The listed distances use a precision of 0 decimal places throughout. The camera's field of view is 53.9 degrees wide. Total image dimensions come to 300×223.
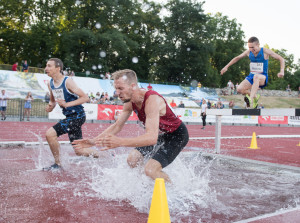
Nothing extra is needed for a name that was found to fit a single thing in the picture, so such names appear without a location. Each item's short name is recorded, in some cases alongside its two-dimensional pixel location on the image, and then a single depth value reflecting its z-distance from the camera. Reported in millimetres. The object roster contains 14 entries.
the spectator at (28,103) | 17562
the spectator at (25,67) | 25703
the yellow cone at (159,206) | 2650
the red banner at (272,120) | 25342
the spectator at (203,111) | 18547
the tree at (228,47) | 58791
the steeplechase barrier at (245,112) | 5640
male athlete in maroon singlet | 3035
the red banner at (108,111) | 19328
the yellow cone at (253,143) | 10234
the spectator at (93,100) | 21400
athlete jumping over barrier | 6398
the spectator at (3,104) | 17000
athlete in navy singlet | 5168
